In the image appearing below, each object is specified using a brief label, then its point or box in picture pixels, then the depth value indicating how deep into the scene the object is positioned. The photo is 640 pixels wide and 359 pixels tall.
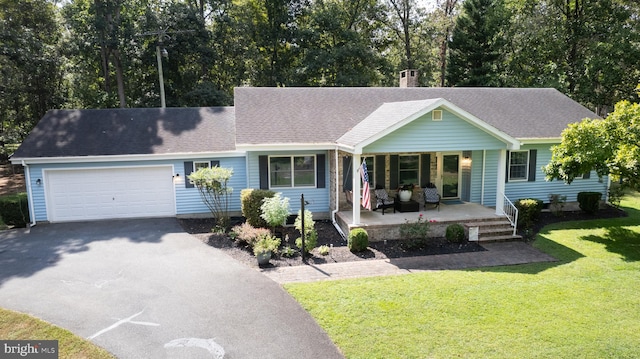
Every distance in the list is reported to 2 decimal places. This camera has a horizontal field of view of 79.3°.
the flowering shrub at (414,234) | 11.44
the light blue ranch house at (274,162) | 13.72
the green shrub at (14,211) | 13.80
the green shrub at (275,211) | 11.67
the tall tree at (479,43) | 29.58
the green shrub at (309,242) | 10.94
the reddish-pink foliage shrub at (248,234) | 11.26
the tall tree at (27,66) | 21.34
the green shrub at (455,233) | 11.87
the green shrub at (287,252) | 10.86
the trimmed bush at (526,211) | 13.35
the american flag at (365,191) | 11.20
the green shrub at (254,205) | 12.75
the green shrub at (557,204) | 15.30
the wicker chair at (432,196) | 14.00
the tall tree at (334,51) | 27.88
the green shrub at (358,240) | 11.16
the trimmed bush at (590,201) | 15.06
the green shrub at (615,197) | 15.74
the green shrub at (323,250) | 11.02
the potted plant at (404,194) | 13.66
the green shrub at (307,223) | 11.41
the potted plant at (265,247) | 10.08
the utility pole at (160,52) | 21.11
